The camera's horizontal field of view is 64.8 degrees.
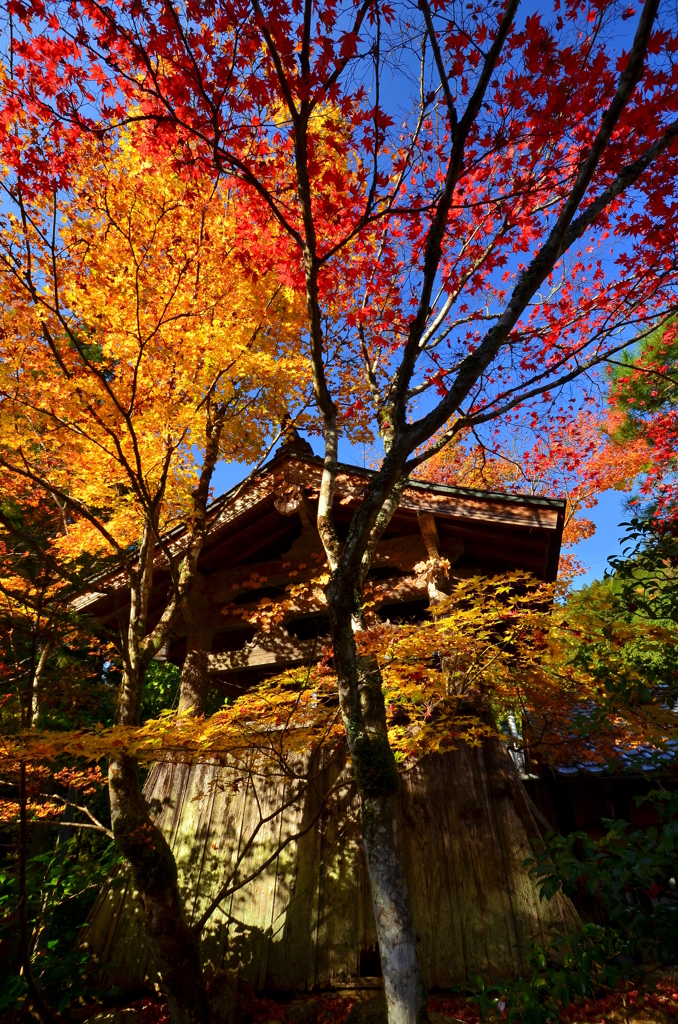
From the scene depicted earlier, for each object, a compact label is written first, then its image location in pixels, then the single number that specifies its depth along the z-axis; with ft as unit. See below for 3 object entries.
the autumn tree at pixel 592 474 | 65.72
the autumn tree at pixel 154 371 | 20.71
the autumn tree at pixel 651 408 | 57.36
